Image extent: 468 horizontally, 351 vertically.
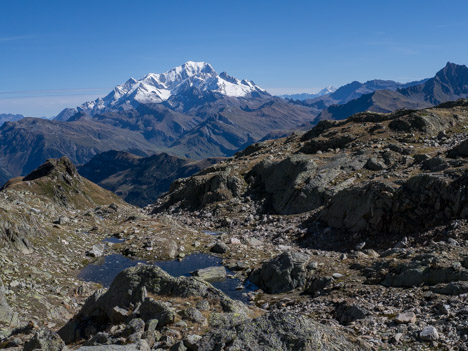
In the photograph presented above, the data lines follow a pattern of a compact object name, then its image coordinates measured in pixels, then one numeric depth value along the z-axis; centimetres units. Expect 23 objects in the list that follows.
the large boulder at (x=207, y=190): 6538
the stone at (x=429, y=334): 1662
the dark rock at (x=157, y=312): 1756
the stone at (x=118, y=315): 1870
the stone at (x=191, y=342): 1465
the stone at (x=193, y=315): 1810
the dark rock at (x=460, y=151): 4972
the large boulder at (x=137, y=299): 1858
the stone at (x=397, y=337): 1686
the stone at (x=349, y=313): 2008
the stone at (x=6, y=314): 2173
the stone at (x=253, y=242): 4410
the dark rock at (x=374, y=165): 5675
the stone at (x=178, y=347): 1467
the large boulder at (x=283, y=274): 2964
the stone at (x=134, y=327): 1641
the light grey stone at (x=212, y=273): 3381
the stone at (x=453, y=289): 2089
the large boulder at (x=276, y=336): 1370
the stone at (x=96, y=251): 4053
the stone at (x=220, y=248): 4179
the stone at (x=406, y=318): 1844
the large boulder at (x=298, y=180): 5388
